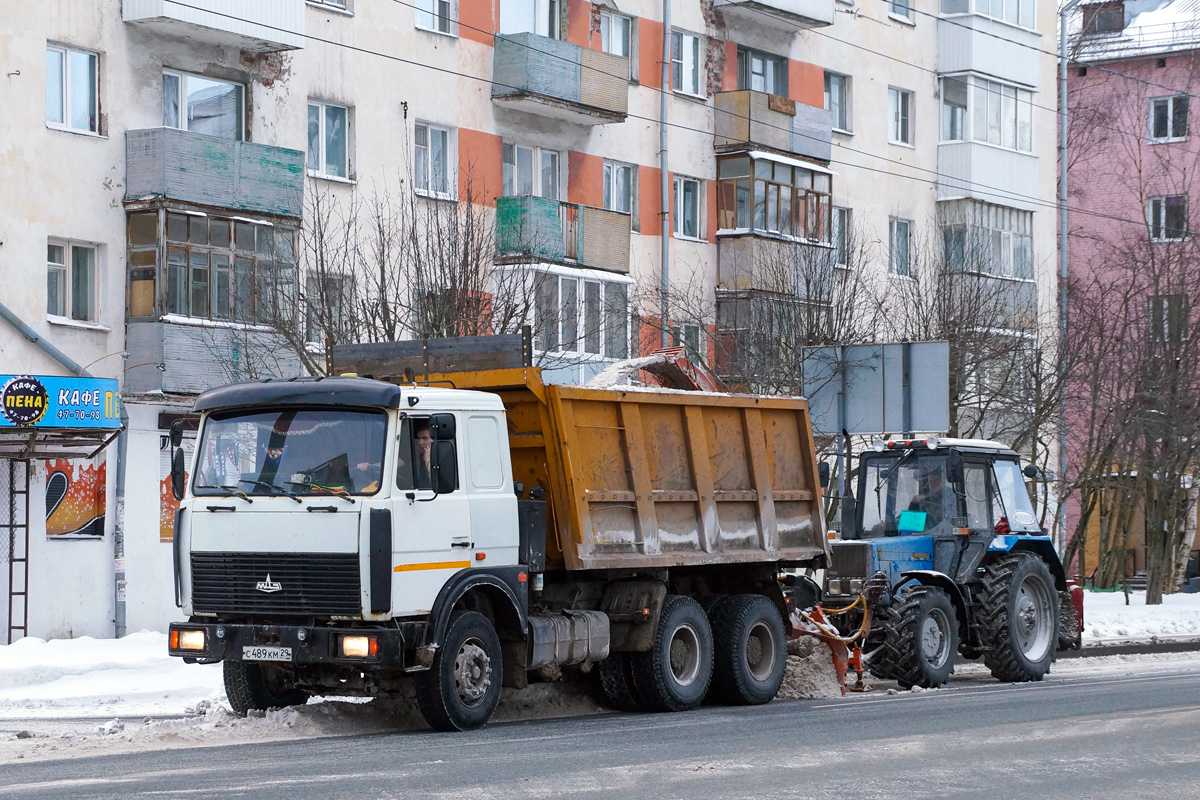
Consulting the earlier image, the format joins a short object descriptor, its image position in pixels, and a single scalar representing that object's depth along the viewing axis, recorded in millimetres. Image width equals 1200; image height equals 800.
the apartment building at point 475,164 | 26172
